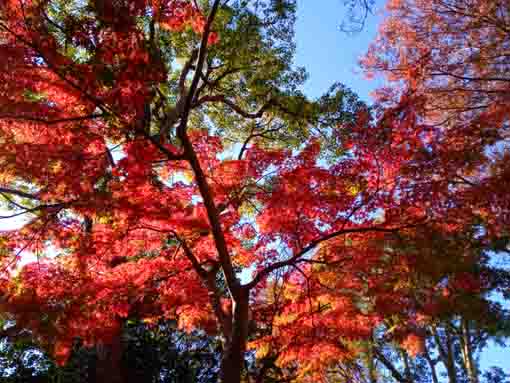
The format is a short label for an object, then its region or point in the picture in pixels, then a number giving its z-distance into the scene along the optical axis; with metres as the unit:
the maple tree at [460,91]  6.90
